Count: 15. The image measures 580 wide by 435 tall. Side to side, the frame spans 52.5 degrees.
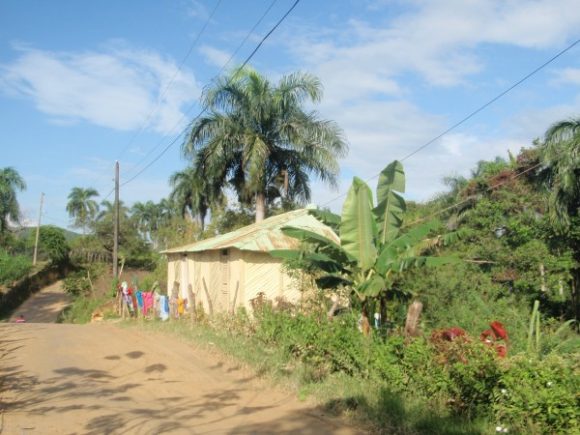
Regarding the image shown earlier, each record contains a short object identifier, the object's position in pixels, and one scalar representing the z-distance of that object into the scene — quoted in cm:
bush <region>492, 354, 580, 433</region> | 540
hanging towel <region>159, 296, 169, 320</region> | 2130
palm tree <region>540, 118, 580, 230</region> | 1686
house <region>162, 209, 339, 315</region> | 1725
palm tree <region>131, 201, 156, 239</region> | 7809
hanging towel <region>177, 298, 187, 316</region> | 2011
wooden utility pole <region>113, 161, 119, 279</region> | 3516
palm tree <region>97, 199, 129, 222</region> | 6170
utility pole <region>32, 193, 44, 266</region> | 5441
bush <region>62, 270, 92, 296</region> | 4238
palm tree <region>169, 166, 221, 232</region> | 2706
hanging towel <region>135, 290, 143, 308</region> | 2409
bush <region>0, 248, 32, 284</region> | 3877
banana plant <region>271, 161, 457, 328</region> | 979
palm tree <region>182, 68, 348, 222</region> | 2455
